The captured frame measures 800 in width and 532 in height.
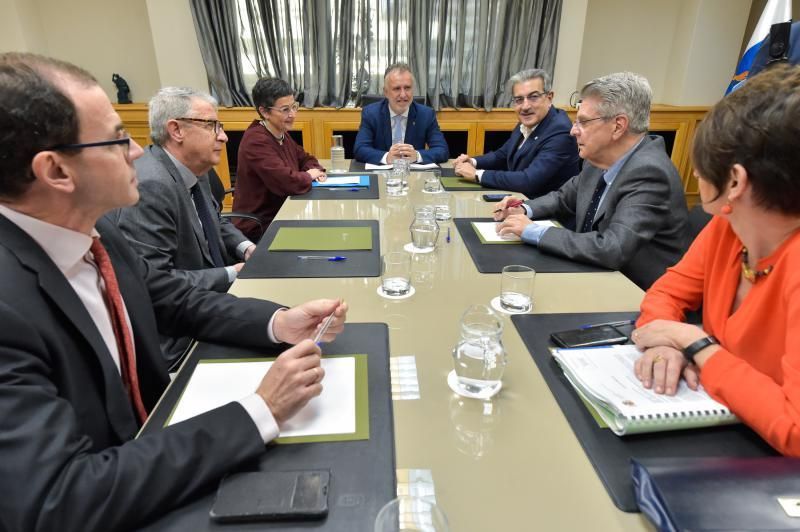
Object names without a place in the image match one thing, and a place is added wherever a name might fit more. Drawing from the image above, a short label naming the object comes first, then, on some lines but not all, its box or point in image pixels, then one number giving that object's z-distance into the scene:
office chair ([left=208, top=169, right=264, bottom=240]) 2.68
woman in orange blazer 0.86
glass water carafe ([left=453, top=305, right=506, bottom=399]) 0.99
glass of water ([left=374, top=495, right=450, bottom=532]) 0.66
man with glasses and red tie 0.66
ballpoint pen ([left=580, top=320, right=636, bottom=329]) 1.23
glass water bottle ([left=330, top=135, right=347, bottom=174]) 3.29
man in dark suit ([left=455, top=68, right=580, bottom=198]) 2.80
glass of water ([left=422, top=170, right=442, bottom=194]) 2.62
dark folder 0.62
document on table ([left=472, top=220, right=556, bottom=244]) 1.87
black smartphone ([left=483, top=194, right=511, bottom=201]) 2.54
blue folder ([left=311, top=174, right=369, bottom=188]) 2.76
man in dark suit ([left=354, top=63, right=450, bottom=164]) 3.50
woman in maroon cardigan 2.72
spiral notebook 0.86
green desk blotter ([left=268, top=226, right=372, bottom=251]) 1.76
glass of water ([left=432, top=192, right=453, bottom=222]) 2.16
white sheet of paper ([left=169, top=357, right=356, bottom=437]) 0.87
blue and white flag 3.29
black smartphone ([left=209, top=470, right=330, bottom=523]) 0.68
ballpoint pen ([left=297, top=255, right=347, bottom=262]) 1.65
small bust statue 4.50
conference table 0.73
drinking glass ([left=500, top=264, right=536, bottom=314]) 1.34
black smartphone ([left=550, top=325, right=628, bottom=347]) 1.14
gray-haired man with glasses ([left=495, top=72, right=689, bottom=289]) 1.69
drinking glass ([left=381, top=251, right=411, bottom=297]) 1.42
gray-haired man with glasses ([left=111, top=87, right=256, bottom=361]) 1.68
